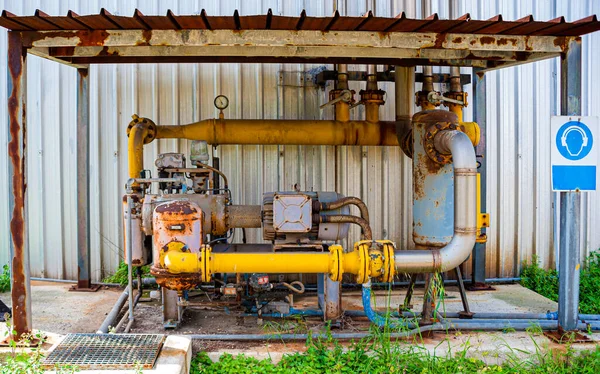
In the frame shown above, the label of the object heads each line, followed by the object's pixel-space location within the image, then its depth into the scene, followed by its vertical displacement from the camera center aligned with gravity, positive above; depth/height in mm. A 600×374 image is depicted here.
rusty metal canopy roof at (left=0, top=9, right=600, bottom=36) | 4301 +1261
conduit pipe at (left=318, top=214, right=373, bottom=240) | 5188 -469
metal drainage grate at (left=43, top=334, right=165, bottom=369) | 3986 -1391
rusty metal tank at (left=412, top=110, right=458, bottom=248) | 5469 -176
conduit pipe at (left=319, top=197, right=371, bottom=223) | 5398 -314
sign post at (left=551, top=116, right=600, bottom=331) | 4836 +56
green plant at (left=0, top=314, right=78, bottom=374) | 3807 -1386
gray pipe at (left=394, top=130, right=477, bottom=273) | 4688 -509
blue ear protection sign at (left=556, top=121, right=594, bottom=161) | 4836 +276
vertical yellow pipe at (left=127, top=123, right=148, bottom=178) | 5867 +305
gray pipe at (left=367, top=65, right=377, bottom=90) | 6301 +1118
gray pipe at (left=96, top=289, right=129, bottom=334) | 5004 -1405
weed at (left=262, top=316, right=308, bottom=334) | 5131 -1509
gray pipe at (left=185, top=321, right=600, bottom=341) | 4930 -1508
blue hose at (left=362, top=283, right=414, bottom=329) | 4992 -1383
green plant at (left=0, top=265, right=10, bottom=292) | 6836 -1341
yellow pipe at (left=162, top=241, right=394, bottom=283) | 4664 -783
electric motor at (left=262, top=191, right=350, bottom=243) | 5176 -425
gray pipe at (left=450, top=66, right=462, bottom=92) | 6492 +1110
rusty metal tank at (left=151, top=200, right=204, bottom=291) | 4785 -557
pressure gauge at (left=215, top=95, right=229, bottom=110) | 6252 +862
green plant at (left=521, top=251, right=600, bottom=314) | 7008 -1489
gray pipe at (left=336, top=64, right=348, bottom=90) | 6285 +1152
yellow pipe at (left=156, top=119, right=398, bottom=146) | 6168 +493
